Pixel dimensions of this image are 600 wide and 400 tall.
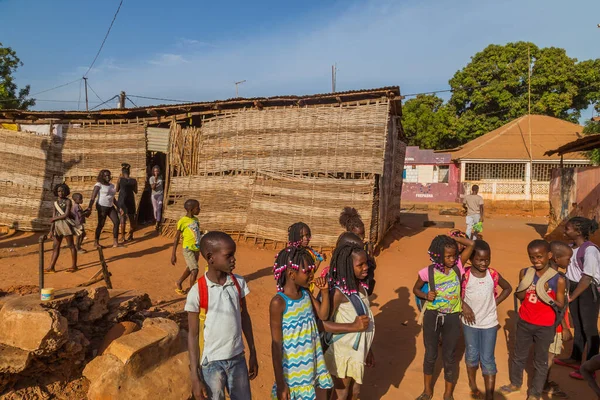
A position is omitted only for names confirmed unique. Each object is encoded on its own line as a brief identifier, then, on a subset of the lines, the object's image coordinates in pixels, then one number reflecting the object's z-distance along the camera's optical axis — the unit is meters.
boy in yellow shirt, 6.25
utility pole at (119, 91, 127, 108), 20.84
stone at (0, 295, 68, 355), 3.41
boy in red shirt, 4.11
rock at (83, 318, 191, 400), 3.61
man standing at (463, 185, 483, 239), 10.95
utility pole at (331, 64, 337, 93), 32.64
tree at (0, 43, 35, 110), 20.59
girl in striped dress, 2.97
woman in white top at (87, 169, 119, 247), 8.95
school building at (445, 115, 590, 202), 23.59
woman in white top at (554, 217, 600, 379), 4.54
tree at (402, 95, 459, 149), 31.00
